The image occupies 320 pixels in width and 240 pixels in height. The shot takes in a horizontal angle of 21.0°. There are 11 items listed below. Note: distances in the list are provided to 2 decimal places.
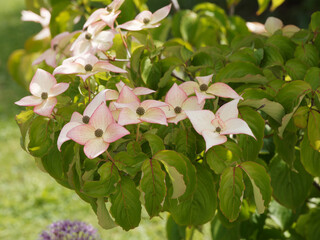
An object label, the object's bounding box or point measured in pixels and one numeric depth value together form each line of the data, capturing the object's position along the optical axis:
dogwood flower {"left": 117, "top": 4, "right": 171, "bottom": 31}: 1.28
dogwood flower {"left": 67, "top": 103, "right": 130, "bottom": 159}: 1.09
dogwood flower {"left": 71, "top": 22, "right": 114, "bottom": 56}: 1.26
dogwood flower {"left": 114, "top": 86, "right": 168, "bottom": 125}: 1.10
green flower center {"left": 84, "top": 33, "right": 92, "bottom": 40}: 1.28
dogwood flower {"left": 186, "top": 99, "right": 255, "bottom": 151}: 1.09
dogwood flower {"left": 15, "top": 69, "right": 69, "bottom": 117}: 1.16
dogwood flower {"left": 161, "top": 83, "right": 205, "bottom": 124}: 1.14
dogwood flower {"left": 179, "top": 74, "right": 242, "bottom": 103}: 1.14
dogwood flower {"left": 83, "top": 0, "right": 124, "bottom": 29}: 1.25
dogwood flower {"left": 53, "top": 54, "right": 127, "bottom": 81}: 1.18
